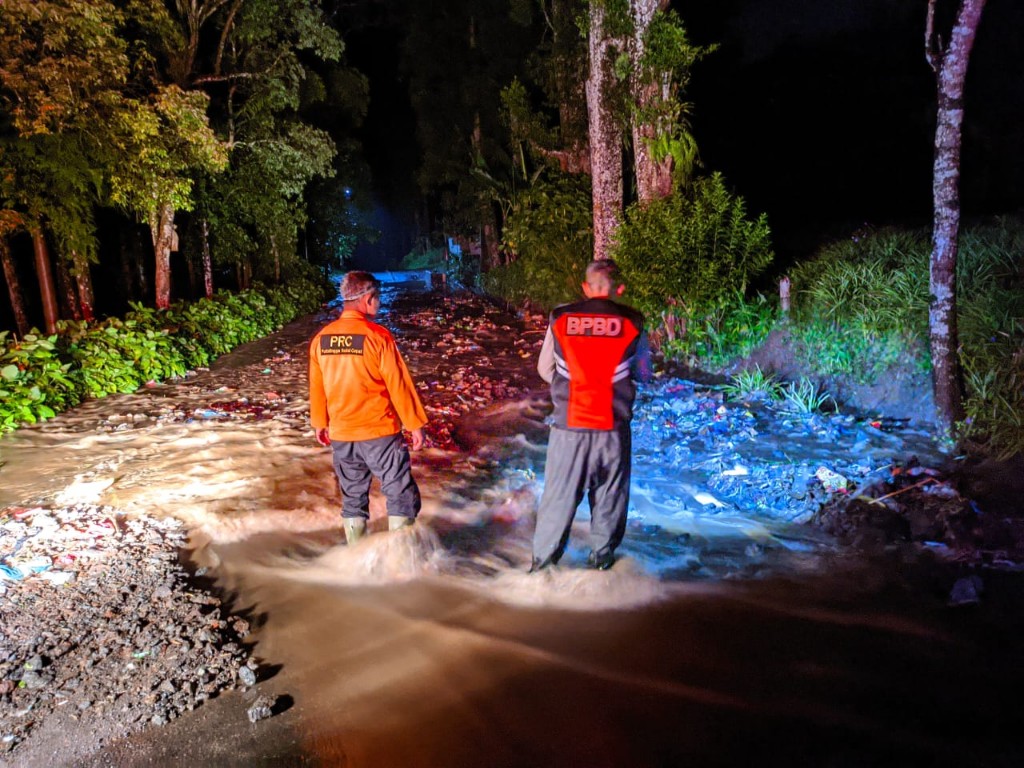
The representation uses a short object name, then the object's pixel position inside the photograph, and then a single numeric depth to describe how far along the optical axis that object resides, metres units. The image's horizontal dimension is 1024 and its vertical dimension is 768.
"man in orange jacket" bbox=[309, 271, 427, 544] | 4.20
